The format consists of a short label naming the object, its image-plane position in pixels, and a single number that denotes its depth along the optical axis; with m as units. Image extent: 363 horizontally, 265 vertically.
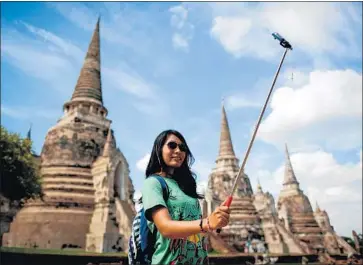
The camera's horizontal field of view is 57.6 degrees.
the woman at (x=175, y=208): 2.13
